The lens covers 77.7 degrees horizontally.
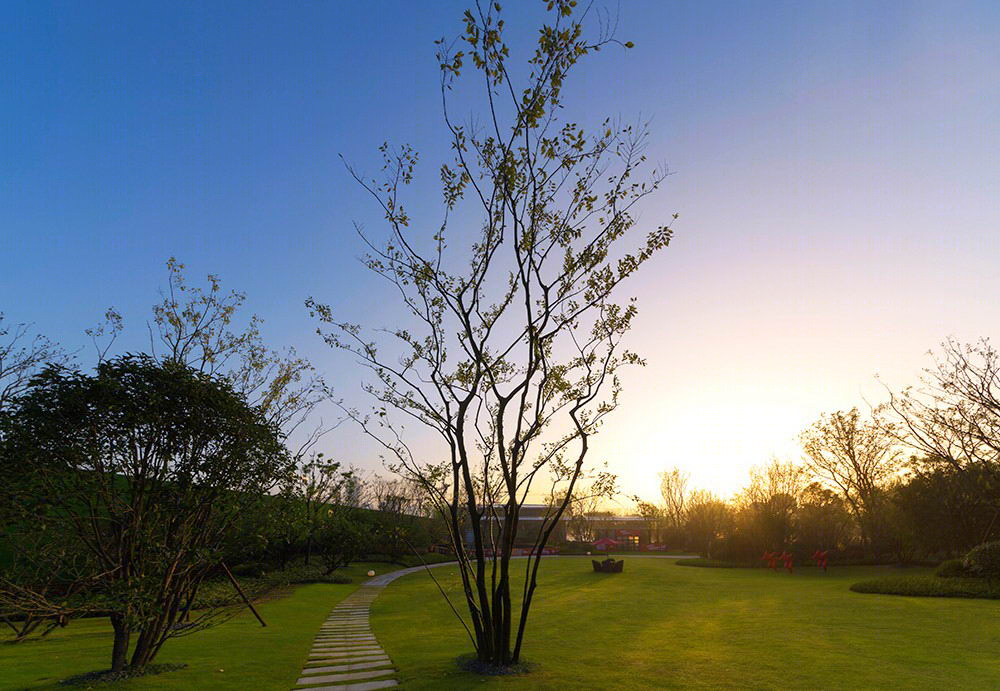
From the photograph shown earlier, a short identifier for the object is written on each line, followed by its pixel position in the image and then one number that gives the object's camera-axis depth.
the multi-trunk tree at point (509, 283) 7.43
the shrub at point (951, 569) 17.75
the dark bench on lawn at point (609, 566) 23.78
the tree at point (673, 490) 56.22
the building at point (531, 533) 45.62
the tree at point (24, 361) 19.02
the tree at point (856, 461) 28.02
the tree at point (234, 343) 17.62
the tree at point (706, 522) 36.08
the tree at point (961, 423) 16.92
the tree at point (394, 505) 32.97
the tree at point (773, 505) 27.77
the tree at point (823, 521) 27.14
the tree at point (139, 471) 7.06
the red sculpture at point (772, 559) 25.88
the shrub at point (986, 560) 16.05
